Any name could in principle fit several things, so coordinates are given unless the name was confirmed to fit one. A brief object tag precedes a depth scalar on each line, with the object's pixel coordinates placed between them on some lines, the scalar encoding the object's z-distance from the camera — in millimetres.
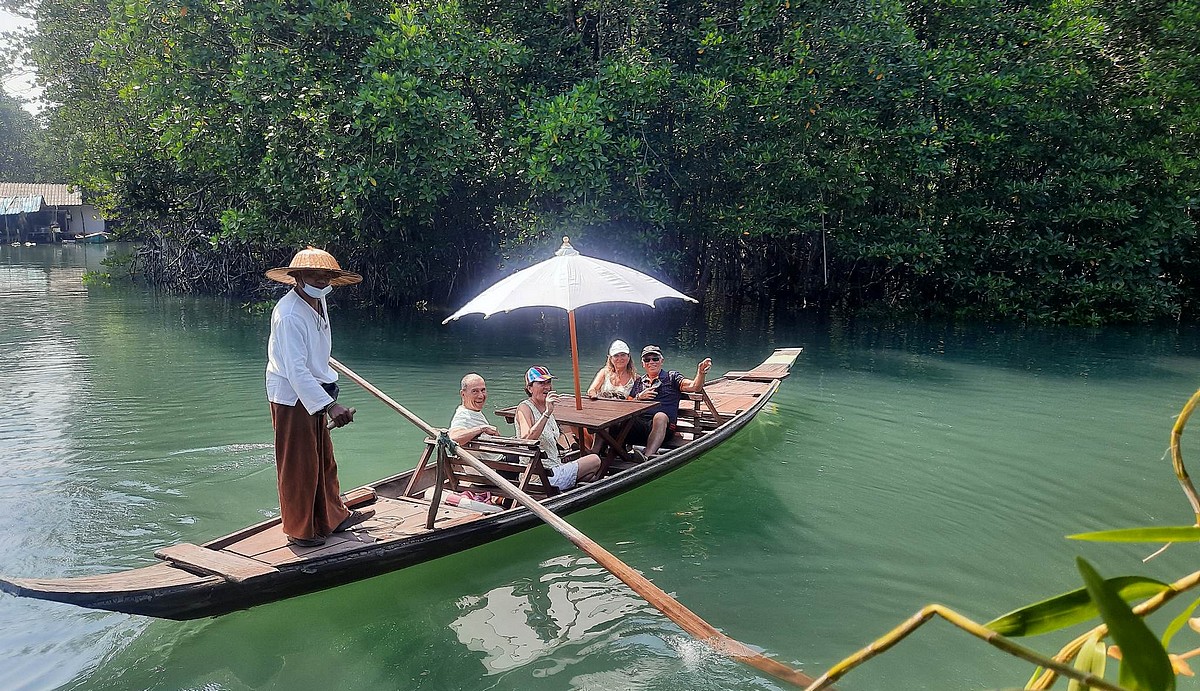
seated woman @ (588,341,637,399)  7195
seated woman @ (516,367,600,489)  5777
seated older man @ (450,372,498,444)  5809
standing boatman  4344
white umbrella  6145
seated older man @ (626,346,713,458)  7164
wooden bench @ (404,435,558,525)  5488
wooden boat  3764
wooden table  6164
